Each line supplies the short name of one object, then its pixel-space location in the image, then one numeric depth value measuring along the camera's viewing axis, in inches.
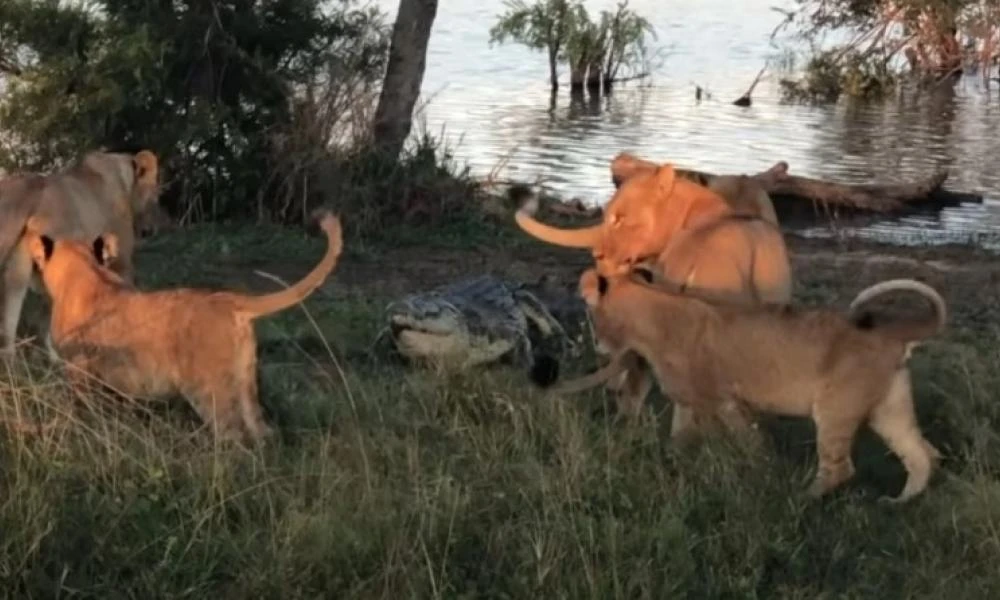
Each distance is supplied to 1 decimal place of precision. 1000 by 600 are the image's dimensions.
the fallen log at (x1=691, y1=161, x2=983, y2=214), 701.3
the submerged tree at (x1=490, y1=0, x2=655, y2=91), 1318.9
